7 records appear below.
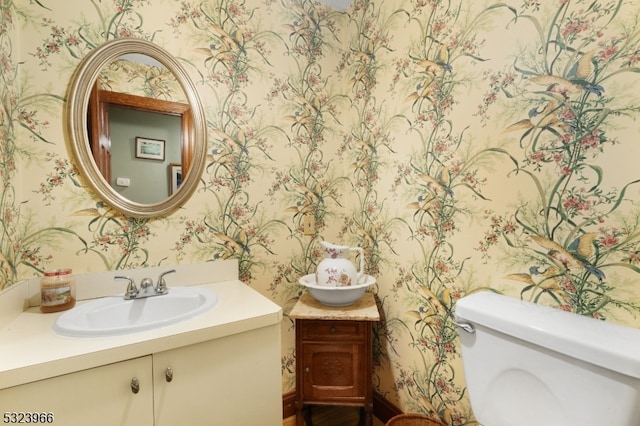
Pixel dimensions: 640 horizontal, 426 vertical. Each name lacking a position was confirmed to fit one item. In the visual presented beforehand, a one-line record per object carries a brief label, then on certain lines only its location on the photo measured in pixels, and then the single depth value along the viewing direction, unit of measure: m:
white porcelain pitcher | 1.26
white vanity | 0.69
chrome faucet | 1.09
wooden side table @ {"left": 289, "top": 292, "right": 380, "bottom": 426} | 1.26
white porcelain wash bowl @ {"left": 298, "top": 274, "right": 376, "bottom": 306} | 1.25
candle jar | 0.97
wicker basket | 1.17
